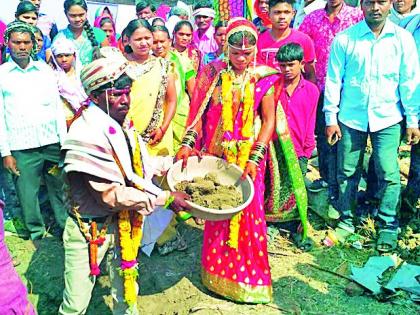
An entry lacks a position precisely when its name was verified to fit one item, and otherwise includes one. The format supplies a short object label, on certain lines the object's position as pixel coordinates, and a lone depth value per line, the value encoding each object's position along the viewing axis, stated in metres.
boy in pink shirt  4.25
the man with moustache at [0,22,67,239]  4.26
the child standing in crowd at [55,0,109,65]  5.29
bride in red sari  3.50
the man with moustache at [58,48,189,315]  2.79
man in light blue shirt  4.02
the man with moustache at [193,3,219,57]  6.53
